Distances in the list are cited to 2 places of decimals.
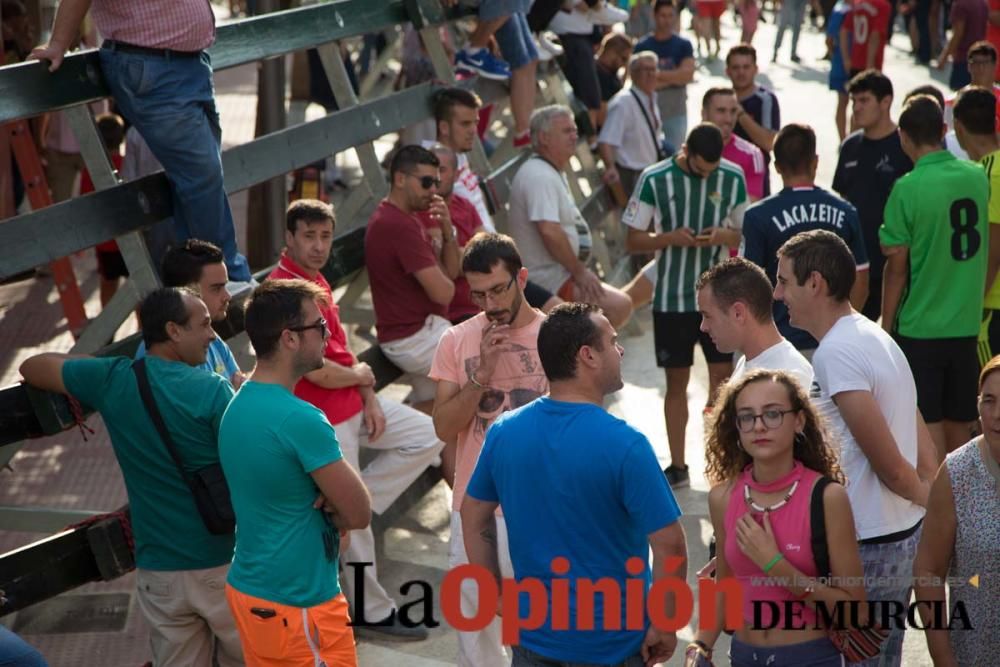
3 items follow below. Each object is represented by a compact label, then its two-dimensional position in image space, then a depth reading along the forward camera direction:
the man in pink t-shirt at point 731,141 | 8.96
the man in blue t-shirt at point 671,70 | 12.90
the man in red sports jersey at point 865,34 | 16.42
